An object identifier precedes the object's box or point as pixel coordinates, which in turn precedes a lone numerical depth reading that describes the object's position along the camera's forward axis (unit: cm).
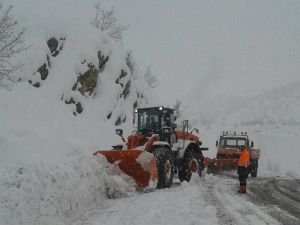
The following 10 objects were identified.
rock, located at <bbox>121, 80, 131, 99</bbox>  2728
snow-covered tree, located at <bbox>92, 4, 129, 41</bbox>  3238
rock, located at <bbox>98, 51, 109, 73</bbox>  2509
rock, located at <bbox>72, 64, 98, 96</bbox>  2306
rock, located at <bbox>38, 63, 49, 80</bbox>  2180
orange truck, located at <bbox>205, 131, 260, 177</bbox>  2111
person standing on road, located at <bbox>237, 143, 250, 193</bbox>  1268
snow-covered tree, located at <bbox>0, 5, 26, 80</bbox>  1670
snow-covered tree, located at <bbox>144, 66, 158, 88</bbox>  4147
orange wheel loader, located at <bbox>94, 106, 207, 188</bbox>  1156
